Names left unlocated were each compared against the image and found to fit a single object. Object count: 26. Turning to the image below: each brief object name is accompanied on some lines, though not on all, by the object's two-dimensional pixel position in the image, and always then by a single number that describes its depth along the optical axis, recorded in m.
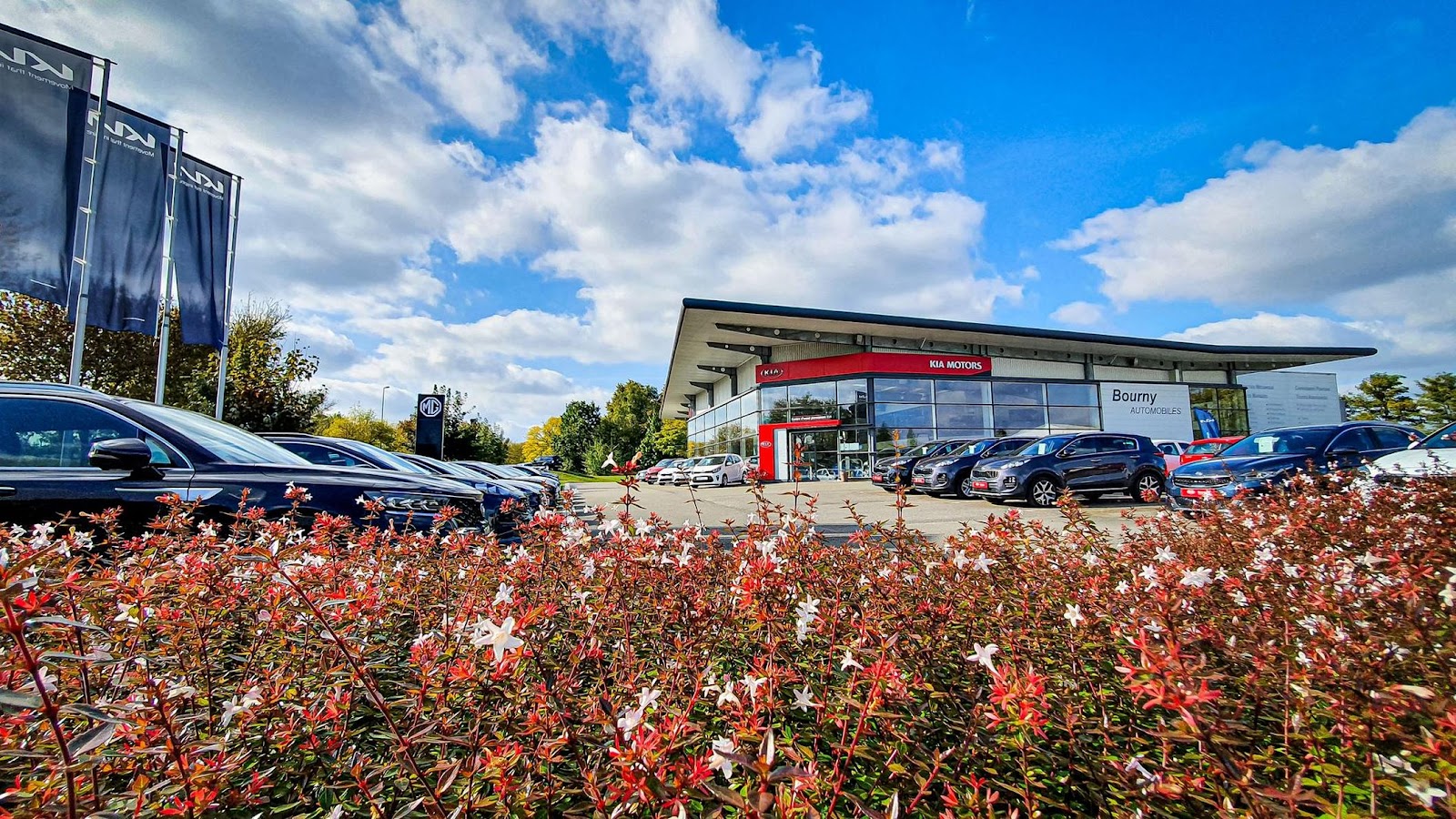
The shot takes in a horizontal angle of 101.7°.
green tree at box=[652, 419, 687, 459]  61.72
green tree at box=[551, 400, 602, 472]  71.38
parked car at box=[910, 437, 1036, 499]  16.59
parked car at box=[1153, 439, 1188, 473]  21.09
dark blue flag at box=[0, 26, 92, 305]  11.18
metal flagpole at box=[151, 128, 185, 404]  14.17
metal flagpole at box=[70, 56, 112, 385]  12.18
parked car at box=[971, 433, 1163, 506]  13.74
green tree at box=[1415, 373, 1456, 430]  47.19
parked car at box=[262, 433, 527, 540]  8.30
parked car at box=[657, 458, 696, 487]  31.27
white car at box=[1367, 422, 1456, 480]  8.87
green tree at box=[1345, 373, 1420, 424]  48.78
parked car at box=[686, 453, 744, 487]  29.22
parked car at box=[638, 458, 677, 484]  35.94
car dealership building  31.94
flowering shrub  1.08
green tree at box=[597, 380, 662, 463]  67.93
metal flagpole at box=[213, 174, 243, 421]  15.62
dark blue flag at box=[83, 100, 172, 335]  12.83
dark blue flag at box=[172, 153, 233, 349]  14.59
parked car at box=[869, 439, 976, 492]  19.02
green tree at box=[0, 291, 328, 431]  18.42
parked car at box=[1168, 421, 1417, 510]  10.34
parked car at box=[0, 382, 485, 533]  3.91
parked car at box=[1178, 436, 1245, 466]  14.97
